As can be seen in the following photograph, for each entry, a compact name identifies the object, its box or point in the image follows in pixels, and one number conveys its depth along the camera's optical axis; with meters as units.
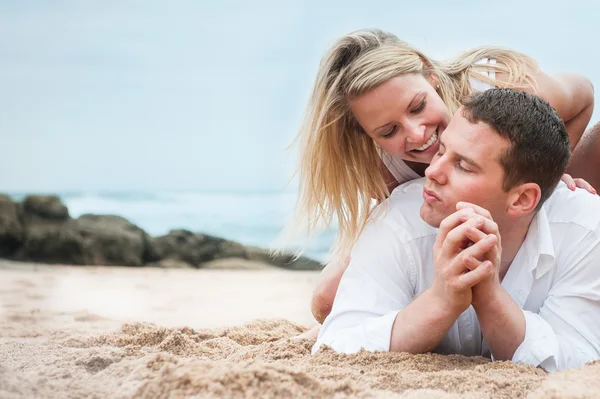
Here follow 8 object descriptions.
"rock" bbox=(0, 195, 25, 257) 10.33
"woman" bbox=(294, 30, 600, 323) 3.38
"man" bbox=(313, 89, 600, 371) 2.65
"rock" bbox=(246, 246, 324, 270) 11.55
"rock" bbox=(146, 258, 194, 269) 10.73
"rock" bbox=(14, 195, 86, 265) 10.27
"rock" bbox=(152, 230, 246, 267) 11.10
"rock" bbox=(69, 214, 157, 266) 10.38
